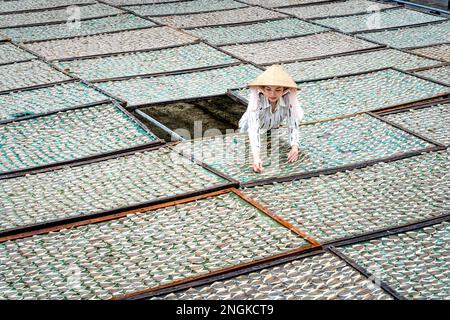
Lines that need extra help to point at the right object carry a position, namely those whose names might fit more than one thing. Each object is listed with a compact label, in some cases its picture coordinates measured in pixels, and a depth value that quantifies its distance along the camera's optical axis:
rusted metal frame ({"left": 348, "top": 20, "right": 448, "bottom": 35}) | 10.42
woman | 5.59
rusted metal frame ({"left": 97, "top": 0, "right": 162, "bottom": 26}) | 11.29
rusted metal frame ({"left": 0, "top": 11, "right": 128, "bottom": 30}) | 10.67
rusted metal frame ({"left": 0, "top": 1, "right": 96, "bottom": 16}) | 11.87
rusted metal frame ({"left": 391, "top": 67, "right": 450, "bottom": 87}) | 7.66
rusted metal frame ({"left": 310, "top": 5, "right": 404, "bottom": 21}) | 11.30
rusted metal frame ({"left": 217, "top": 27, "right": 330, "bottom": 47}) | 9.70
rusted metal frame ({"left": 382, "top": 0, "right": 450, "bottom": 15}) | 11.86
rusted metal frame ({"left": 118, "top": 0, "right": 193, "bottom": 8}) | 12.37
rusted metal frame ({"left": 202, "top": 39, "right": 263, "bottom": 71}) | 8.57
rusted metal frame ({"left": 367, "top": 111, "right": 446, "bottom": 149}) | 6.07
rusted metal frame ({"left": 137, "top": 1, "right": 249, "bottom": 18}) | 11.57
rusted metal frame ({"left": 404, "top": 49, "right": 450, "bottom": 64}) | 8.75
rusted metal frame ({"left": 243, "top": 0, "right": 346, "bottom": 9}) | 12.41
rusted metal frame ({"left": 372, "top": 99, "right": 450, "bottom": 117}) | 6.93
